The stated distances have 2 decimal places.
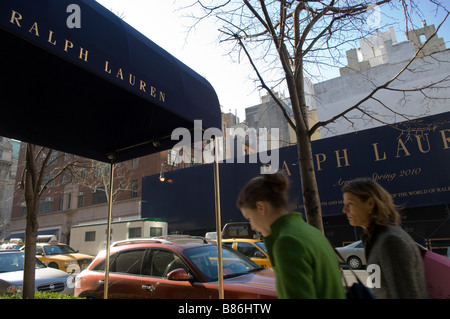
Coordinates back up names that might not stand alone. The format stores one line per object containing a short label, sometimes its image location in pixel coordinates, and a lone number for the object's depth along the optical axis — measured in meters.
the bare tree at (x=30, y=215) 5.27
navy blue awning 2.57
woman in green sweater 1.34
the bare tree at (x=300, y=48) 4.32
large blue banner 16.02
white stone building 26.25
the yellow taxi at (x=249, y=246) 8.94
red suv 3.89
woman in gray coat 1.68
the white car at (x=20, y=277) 6.46
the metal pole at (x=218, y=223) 3.57
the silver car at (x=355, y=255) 13.63
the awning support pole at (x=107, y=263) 4.66
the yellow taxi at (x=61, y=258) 13.88
